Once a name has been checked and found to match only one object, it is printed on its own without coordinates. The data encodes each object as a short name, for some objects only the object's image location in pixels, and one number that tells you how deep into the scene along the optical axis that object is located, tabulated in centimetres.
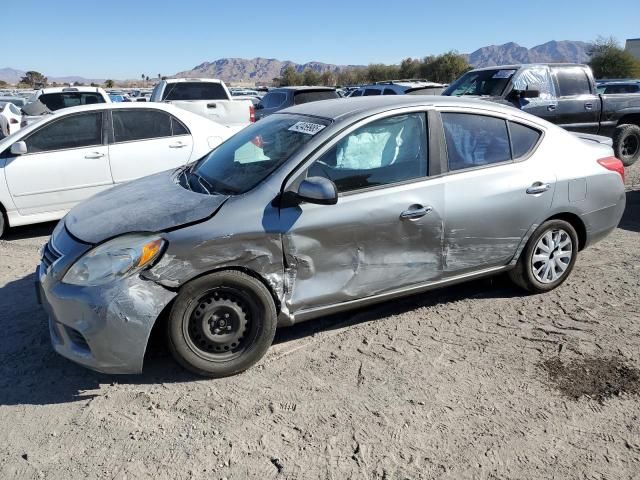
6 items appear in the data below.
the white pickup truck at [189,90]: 1340
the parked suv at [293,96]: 1420
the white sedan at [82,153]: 660
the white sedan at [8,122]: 1090
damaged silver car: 323
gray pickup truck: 945
